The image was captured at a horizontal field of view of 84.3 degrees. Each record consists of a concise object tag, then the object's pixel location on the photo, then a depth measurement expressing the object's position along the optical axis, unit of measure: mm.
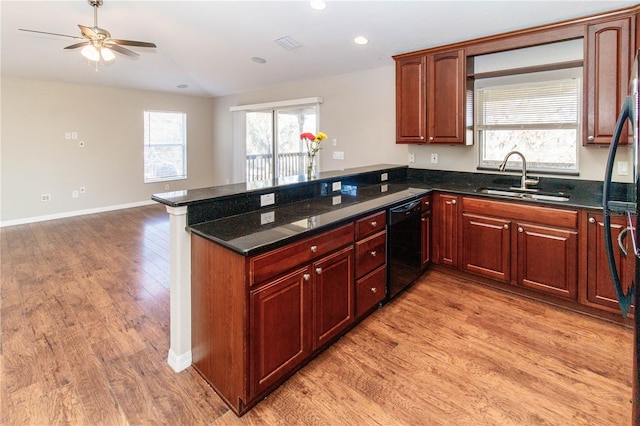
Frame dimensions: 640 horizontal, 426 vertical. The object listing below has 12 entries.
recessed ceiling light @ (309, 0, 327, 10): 3347
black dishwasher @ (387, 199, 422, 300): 2930
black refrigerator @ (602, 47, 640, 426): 1128
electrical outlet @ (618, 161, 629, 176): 2908
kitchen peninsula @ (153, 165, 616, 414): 1773
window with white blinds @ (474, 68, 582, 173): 3346
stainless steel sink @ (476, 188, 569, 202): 3098
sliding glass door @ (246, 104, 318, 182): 6082
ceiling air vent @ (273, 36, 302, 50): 4320
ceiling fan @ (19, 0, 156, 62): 3305
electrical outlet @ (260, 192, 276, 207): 2517
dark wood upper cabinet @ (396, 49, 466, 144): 3637
